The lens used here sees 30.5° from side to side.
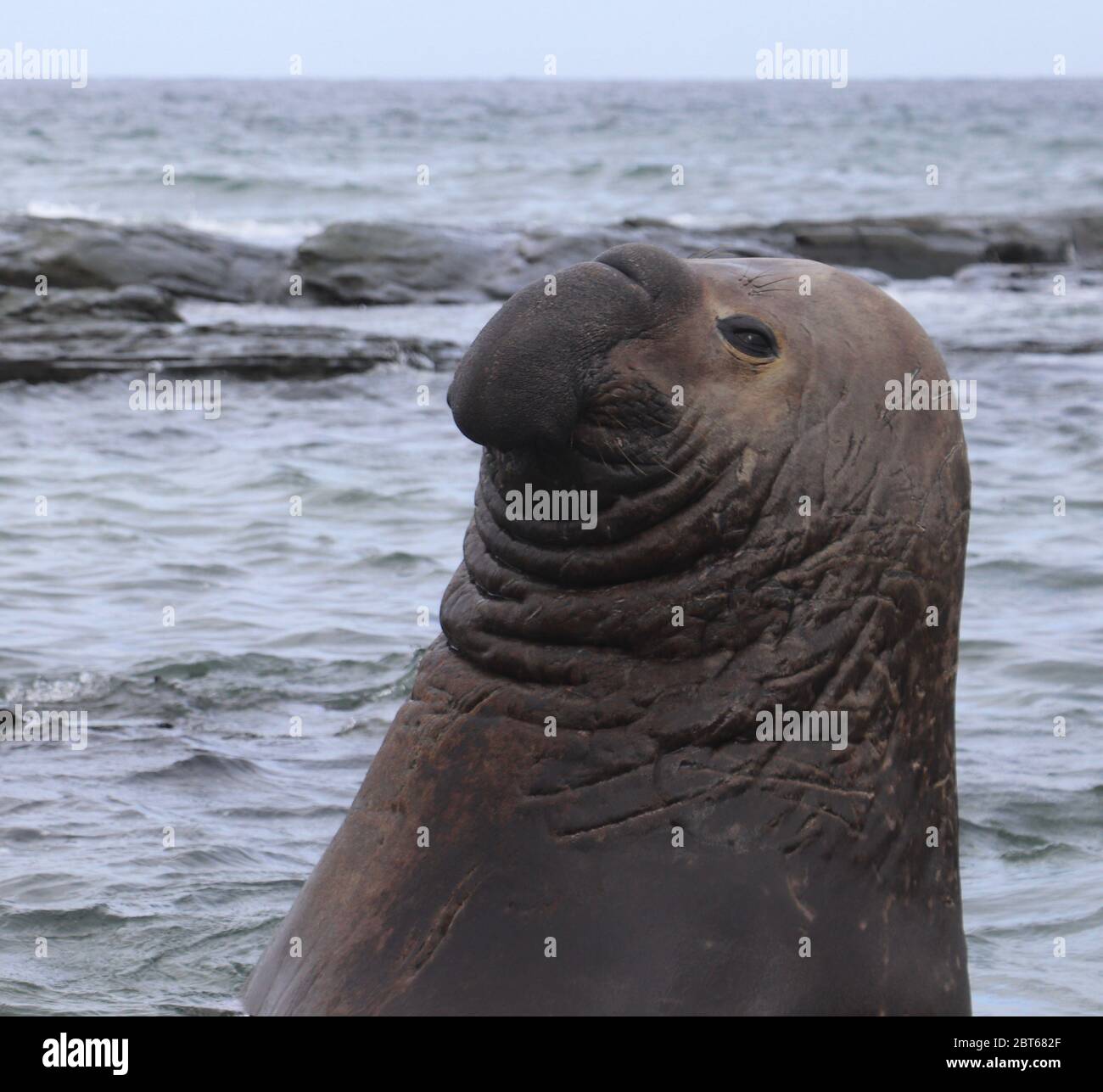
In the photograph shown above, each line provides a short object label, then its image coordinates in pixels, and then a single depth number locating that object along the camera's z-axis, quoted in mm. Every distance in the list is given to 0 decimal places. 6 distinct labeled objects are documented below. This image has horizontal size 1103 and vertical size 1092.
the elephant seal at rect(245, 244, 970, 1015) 3477
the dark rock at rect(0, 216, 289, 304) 21219
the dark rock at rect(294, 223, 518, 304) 22828
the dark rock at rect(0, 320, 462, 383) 15500
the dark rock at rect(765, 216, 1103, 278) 27375
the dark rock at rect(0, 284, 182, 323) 17938
